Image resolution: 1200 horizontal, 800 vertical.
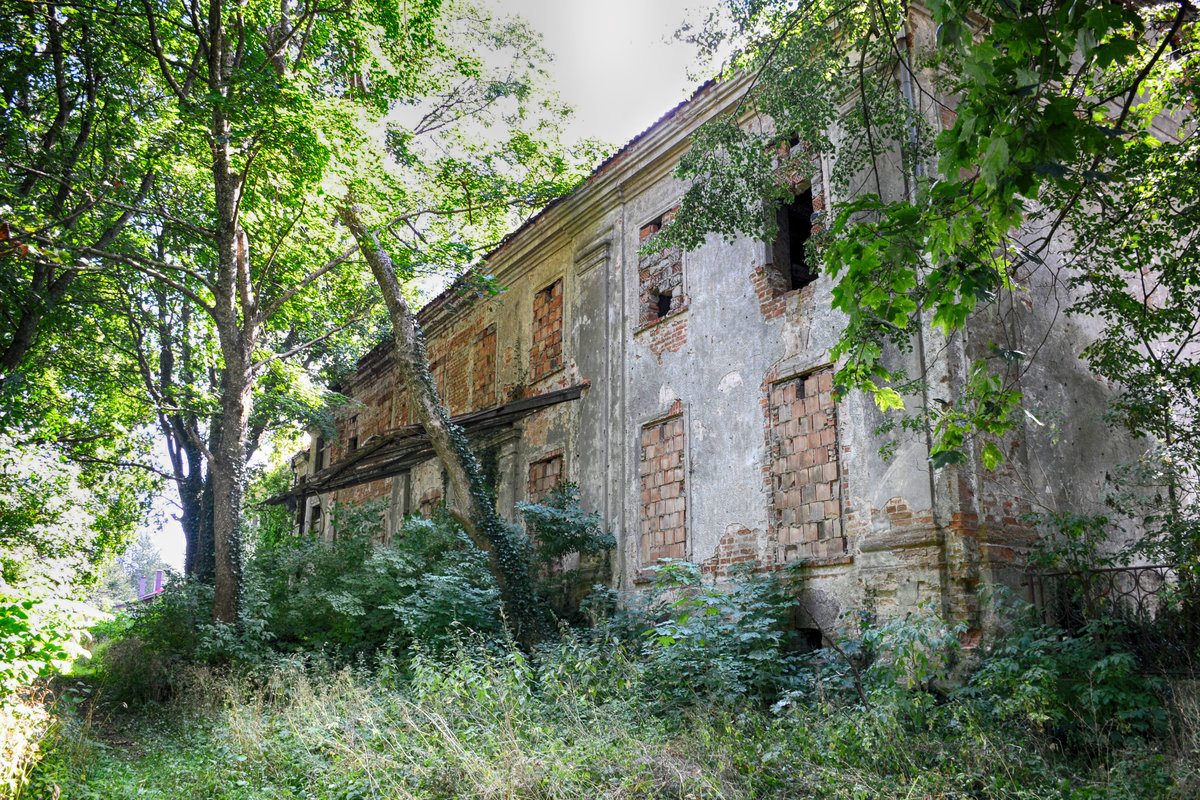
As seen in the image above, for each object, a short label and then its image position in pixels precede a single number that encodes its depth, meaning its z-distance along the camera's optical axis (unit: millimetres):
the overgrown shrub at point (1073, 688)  5637
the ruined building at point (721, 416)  7742
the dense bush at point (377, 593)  10742
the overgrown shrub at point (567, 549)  11336
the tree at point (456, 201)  12062
